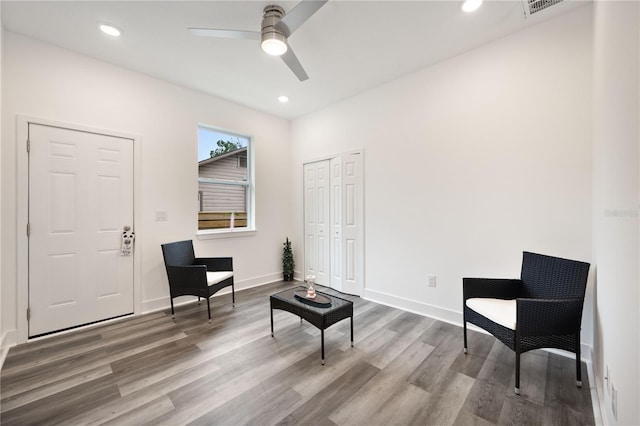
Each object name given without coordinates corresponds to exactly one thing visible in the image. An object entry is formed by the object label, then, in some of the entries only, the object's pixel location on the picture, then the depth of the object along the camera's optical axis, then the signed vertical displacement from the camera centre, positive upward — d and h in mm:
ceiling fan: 2059 +1490
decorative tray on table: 2434 -842
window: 4008 +527
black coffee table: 2242 -882
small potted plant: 4746 -905
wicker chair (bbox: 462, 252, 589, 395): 1811 -717
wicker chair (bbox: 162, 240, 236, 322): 3053 -735
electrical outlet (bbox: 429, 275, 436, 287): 3131 -809
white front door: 2656 -142
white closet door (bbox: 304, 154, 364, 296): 3912 -146
